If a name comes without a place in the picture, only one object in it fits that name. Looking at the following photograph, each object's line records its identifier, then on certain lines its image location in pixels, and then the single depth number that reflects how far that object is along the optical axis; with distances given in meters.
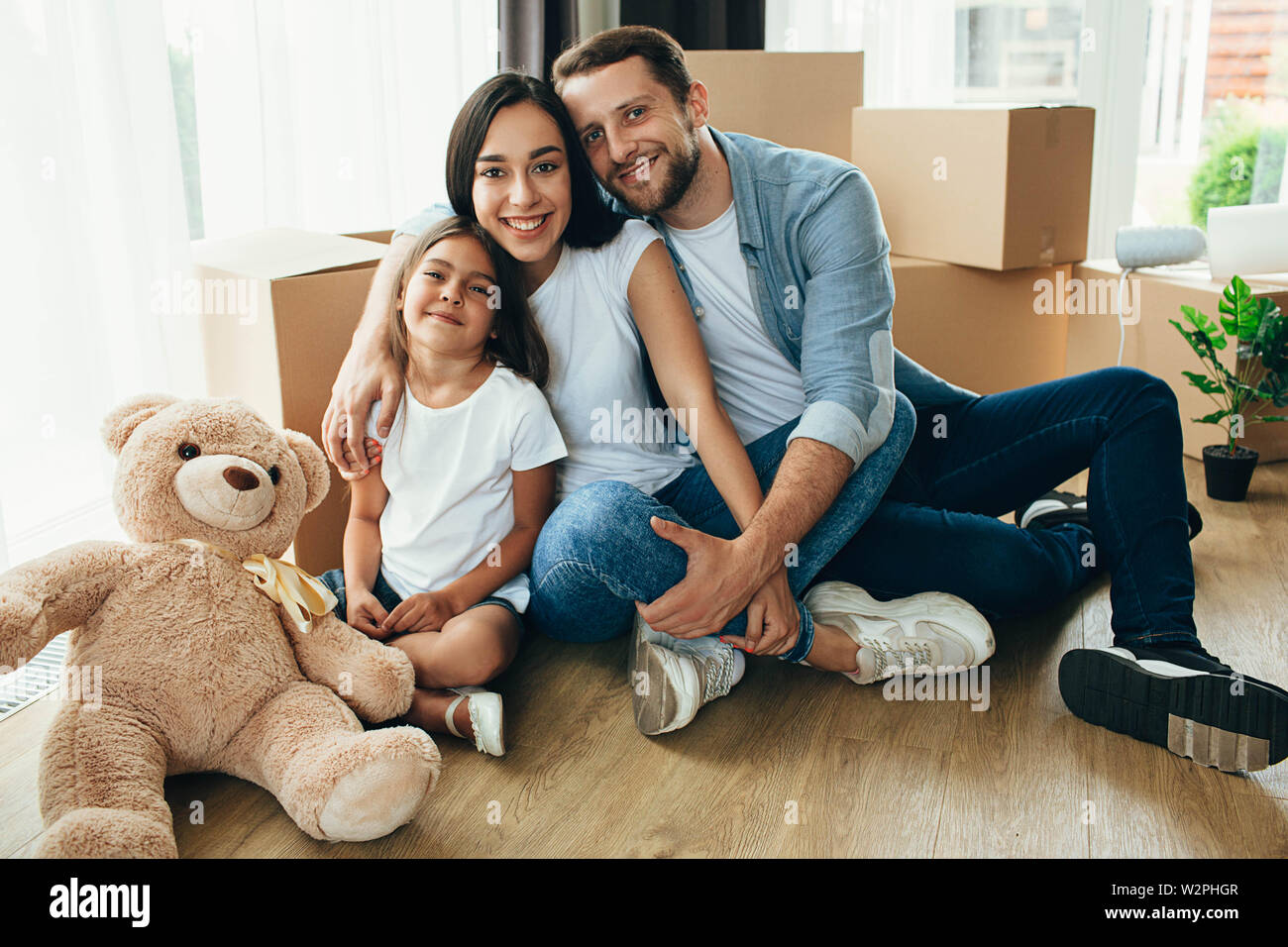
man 1.25
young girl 1.29
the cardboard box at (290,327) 1.43
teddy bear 1.00
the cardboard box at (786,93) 2.18
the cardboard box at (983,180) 2.04
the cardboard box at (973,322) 2.16
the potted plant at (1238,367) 1.85
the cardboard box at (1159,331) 2.08
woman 1.27
